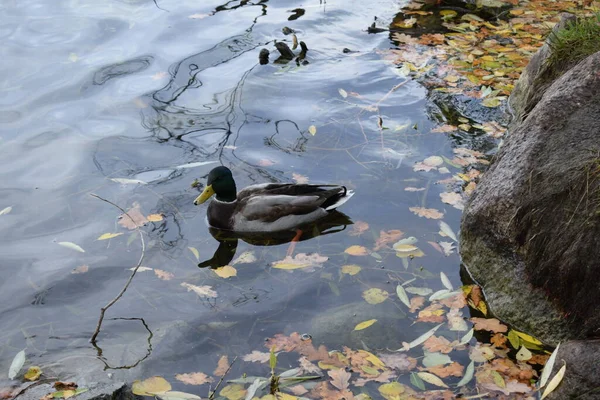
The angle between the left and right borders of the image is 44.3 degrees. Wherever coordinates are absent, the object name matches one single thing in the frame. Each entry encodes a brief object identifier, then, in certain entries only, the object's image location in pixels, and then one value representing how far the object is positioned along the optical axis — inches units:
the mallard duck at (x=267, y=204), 243.9
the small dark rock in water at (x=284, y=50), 357.1
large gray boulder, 180.9
